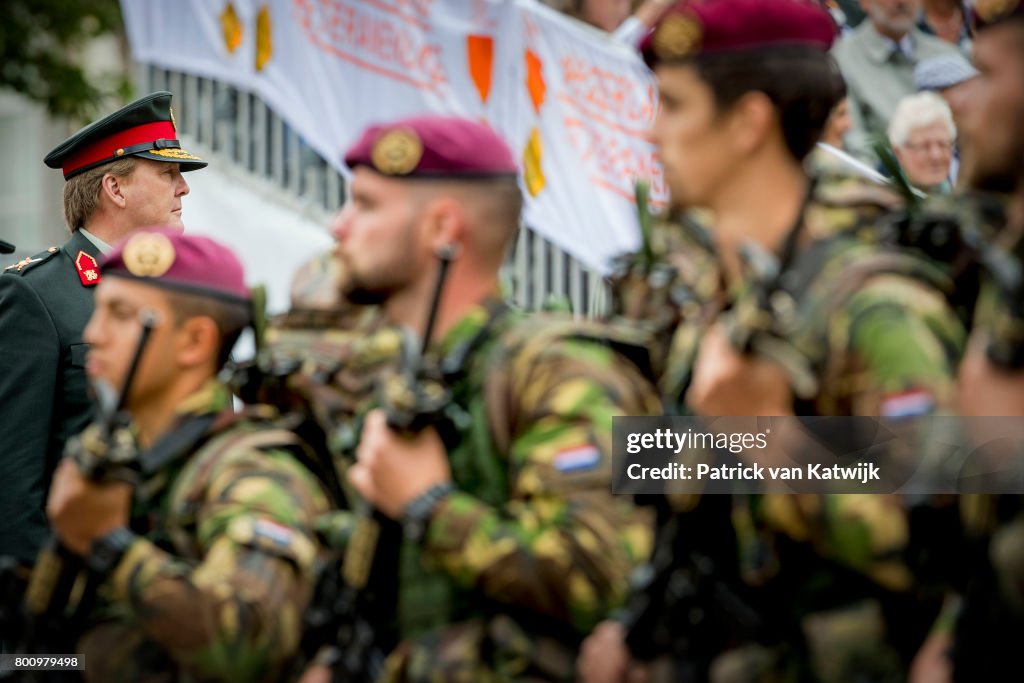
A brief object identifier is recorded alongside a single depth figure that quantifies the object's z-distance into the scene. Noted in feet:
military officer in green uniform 31.59
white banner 47.91
